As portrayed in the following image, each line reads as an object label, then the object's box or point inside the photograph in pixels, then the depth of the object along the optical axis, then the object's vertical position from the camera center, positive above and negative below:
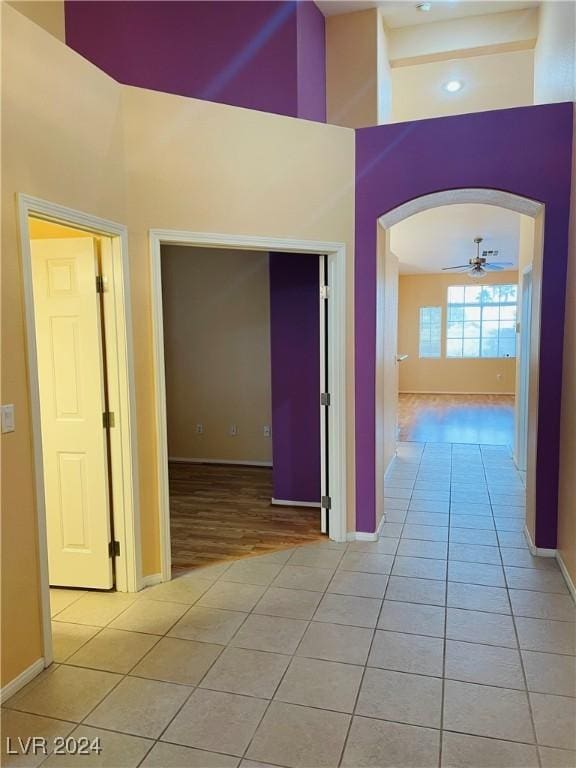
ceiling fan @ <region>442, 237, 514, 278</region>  8.80 +1.18
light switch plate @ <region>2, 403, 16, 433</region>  2.22 -0.31
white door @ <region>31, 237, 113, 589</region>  3.04 -0.38
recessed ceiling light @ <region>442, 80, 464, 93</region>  5.70 +2.72
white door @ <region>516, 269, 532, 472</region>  5.42 -0.37
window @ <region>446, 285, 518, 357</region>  12.00 +0.37
